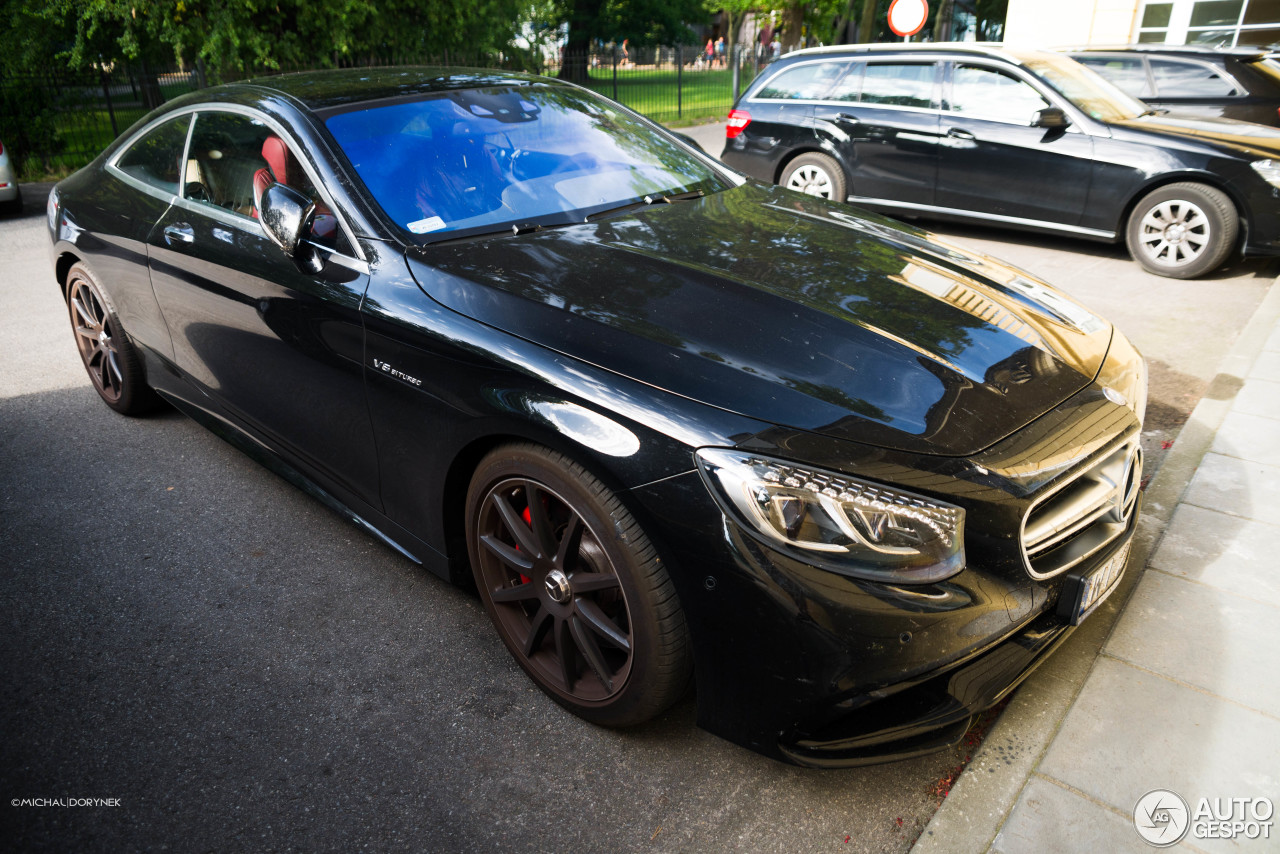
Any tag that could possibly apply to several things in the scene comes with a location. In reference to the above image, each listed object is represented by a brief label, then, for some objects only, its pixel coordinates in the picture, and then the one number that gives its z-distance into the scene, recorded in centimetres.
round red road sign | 1065
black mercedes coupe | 187
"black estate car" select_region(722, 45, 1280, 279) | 638
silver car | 966
